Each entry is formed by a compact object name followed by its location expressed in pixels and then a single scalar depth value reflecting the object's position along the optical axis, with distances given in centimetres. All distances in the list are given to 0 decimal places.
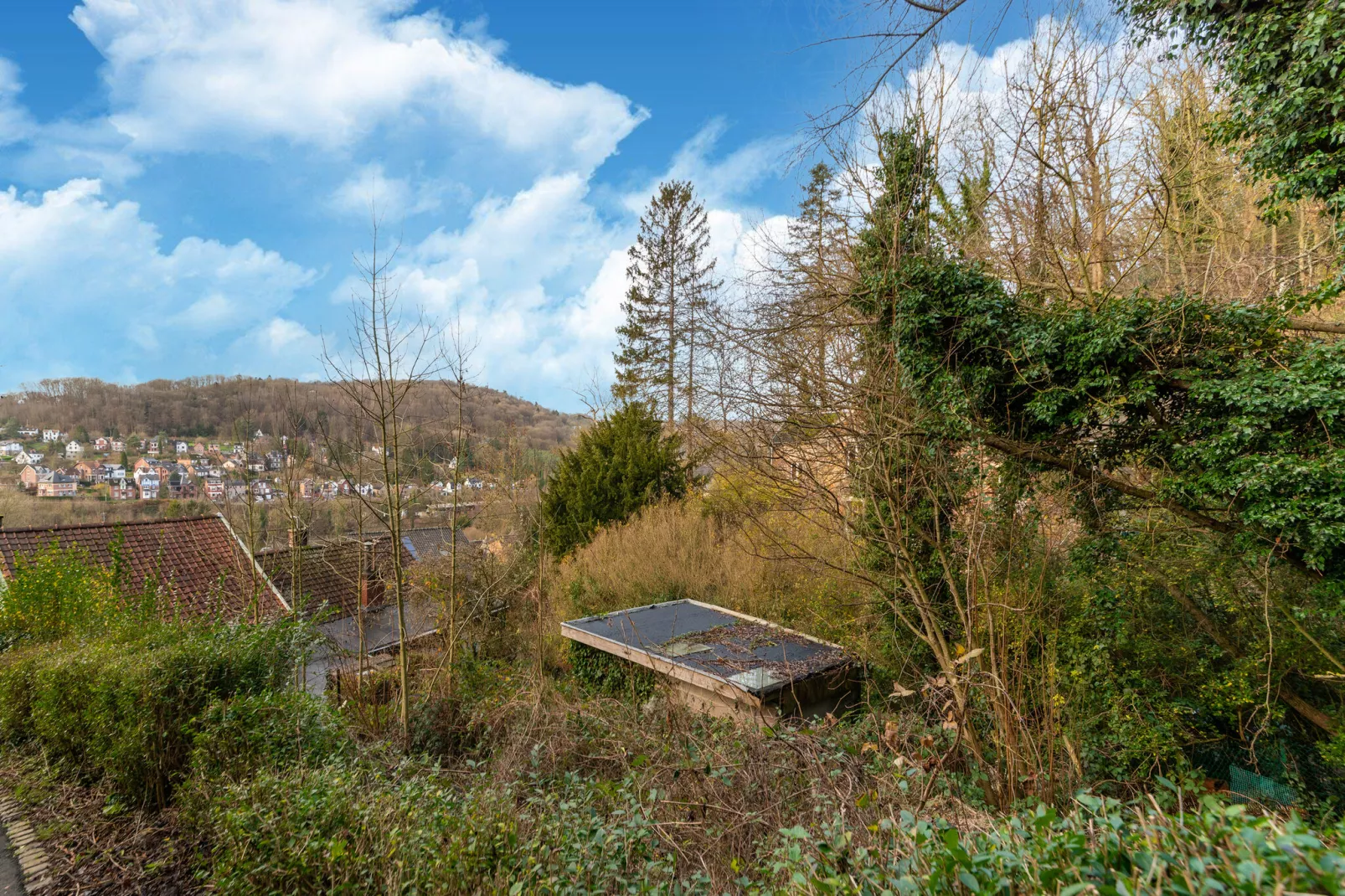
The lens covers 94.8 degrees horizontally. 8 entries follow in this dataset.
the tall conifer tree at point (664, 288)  2155
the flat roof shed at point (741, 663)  620
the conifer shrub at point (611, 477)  1483
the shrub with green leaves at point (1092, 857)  130
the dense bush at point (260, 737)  358
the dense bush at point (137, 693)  386
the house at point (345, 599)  618
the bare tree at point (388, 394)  543
